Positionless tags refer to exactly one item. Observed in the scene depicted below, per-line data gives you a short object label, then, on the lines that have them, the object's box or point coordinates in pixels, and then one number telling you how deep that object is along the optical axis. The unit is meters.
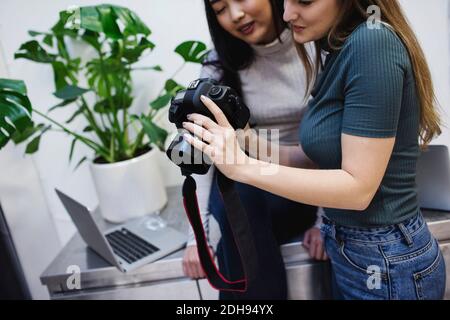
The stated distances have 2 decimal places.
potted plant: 0.89
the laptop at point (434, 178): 0.77
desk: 0.84
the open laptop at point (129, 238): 0.83
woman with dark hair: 0.77
